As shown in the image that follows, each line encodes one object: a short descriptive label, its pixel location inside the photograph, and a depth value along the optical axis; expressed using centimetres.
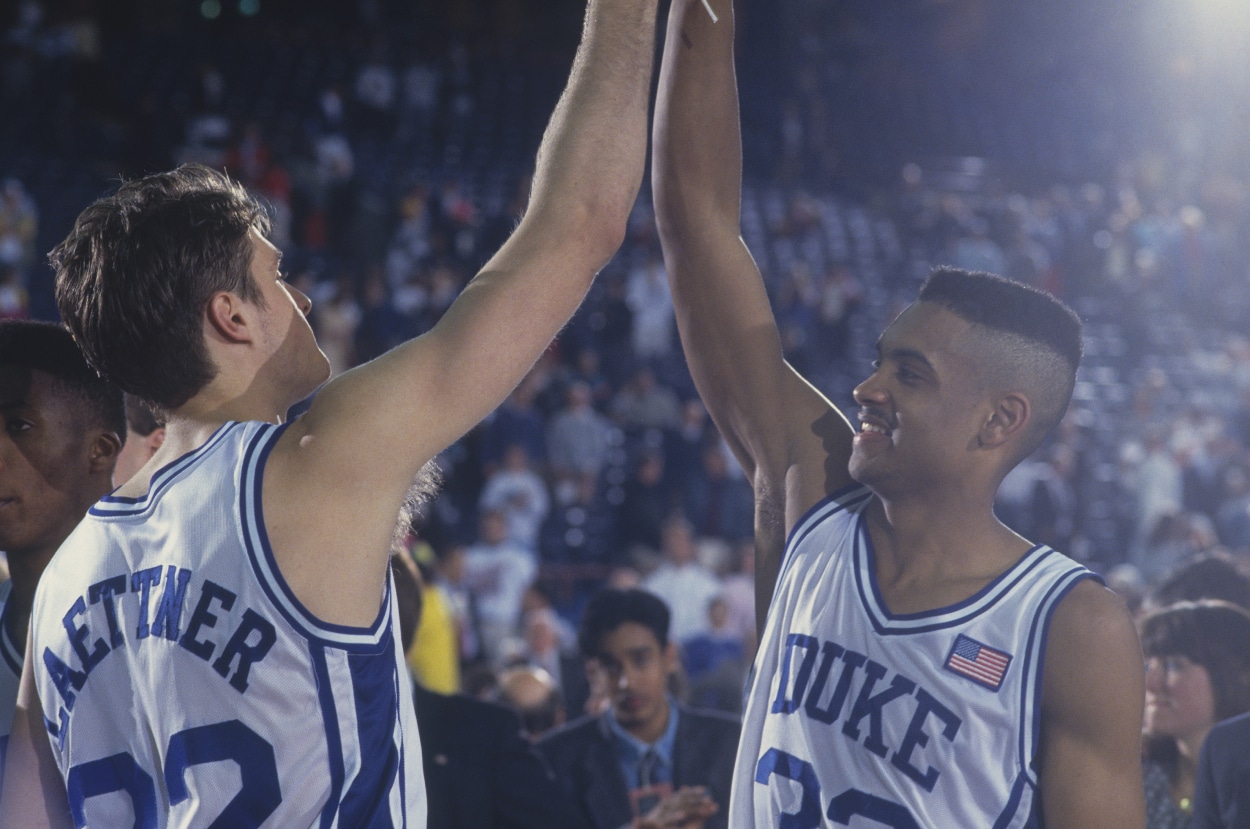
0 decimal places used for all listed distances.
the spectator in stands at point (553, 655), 810
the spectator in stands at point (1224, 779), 300
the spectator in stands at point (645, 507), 1158
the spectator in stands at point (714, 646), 979
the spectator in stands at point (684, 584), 1010
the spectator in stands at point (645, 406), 1290
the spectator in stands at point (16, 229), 1200
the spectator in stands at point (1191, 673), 360
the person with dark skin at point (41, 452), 247
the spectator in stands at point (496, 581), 1018
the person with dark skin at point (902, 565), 225
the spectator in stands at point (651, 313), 1419
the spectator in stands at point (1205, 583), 439
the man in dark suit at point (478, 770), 386
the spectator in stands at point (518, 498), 1109
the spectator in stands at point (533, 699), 577
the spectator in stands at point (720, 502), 1195
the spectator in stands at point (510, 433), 1173
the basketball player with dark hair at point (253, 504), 180
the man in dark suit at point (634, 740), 457
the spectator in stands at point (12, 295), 1093
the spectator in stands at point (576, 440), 1220
